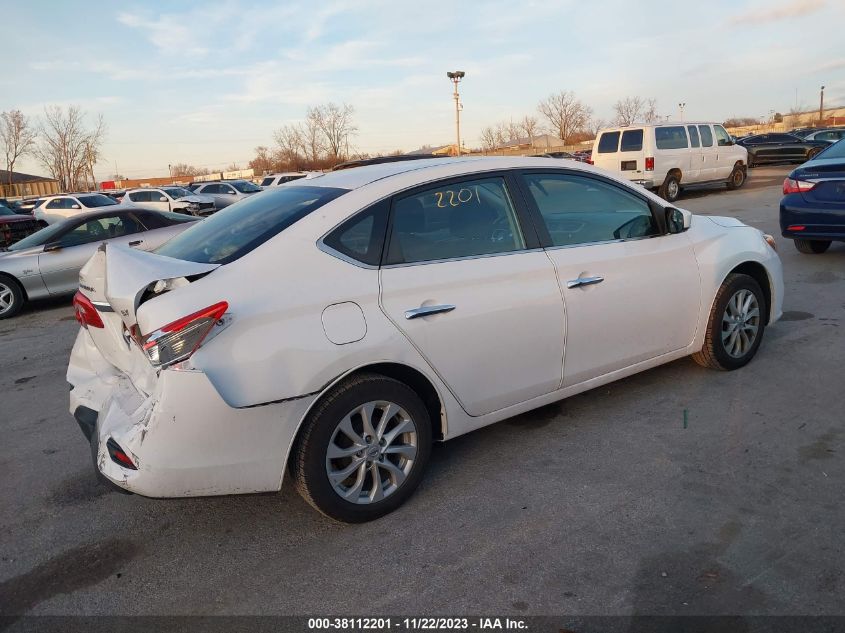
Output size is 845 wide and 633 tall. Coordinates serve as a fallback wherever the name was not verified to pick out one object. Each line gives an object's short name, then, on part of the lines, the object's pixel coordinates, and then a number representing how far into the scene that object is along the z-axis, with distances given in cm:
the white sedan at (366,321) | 271
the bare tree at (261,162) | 8028
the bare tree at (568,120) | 7669
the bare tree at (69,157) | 5738
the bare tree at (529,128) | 8256
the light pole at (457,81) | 3434
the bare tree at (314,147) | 6925
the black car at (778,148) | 2806
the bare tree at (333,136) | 6869
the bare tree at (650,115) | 8100
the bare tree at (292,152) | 7031
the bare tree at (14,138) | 5222
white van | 1738
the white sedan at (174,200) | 2130
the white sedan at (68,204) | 2134
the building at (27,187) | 5244
